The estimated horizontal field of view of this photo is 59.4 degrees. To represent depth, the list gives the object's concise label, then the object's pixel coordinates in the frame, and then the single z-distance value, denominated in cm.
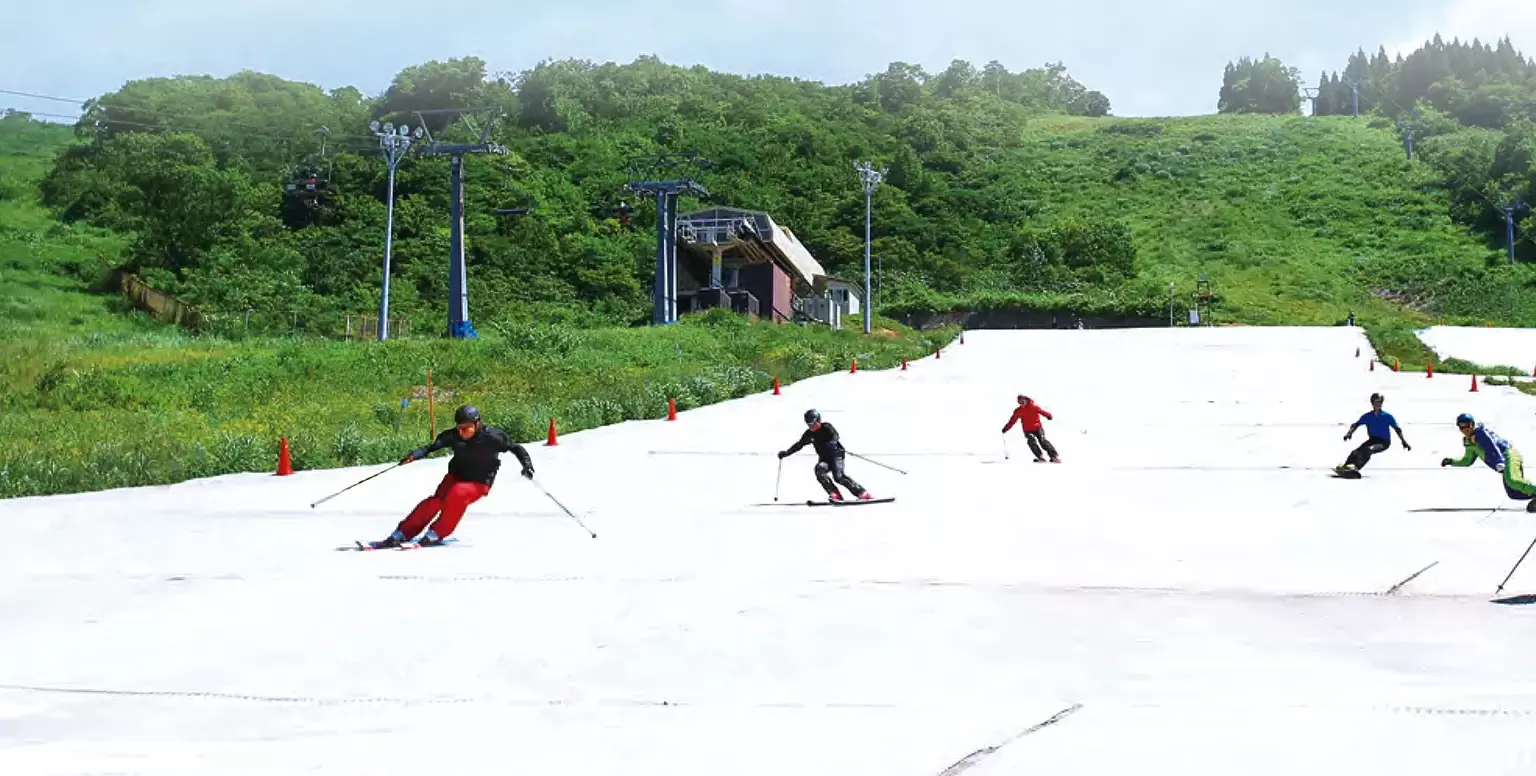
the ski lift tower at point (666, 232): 6206
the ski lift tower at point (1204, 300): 7919
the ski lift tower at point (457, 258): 5088
